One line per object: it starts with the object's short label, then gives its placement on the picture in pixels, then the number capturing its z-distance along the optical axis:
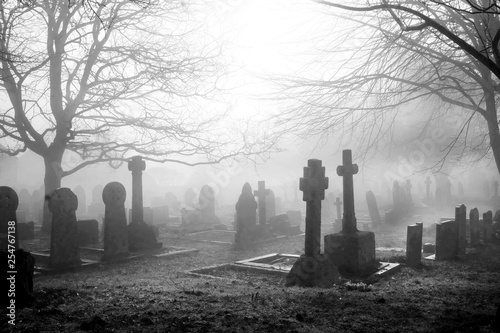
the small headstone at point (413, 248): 9.34
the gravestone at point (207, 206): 19.99
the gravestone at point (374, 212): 18.72
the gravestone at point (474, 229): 11.89
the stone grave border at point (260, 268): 8.39
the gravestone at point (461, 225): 10.50
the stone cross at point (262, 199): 15.53
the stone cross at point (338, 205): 20.06
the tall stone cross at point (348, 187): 9.16
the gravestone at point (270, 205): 19.56
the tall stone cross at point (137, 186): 12.05
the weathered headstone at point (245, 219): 14.11
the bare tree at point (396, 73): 9.20
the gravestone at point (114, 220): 10.27
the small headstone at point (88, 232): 12.86
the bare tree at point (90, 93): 14.73
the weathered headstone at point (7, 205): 8.98
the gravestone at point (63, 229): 9.10
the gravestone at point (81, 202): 26.67
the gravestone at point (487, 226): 12.66
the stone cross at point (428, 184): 26.95
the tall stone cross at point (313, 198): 7.53
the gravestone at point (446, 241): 10.10
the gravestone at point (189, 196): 27.44
